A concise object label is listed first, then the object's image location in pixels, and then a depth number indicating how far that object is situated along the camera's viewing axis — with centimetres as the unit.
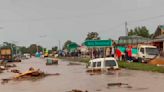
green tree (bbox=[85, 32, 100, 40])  13050
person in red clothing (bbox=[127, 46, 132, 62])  5264
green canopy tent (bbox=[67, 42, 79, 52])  9351
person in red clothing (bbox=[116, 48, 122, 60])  5359
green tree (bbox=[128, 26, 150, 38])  11675
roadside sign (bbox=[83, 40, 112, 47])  3932
